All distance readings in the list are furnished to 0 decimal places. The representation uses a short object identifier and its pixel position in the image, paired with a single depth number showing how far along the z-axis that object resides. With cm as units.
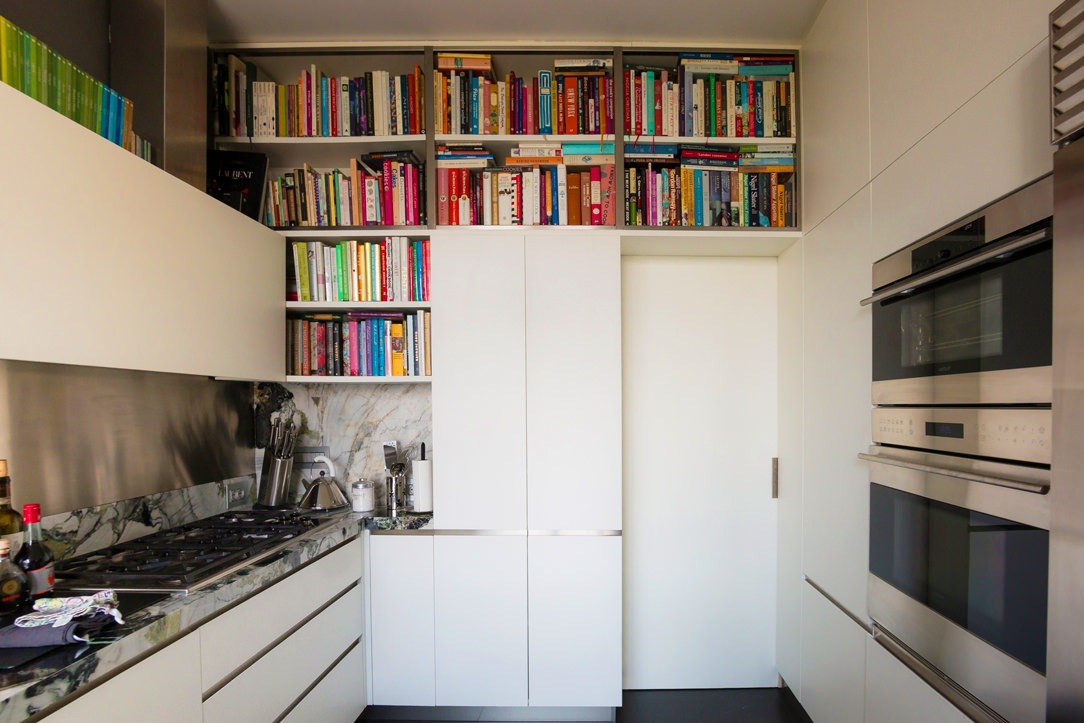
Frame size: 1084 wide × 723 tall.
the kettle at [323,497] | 259
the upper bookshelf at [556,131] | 253
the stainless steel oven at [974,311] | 110
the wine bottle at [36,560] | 140
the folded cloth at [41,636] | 114
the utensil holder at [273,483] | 259
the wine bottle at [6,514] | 135
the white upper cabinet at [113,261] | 132
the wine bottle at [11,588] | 129
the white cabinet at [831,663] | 193
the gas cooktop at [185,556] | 151
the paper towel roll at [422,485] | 260
